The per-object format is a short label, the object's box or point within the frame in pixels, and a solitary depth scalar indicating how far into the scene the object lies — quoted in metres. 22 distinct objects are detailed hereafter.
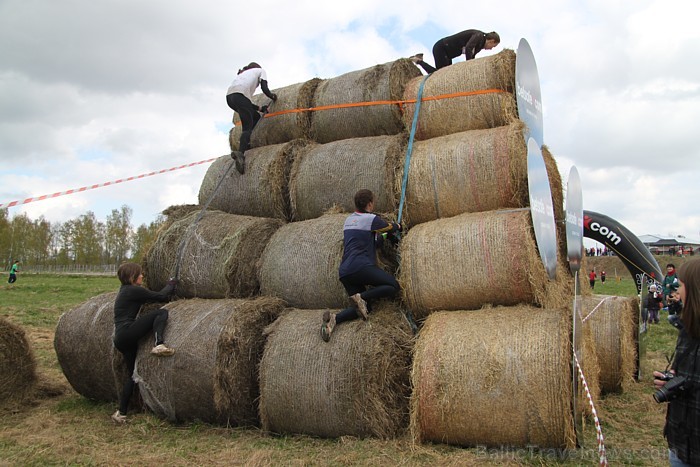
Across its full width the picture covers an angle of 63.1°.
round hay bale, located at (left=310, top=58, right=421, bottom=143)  7.17
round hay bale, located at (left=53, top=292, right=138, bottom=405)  6.37
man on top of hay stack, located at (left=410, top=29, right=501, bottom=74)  7.71
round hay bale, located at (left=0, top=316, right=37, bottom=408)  6.44
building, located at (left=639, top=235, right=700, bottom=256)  58.07
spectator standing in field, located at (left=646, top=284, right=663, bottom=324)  13.08
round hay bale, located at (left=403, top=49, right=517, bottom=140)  6.35
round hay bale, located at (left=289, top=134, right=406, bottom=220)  6.45
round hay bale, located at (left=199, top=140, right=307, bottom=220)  7.31
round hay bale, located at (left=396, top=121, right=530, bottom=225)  5.74
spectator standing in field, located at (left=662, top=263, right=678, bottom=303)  13.49
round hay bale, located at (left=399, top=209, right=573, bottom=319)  5.13
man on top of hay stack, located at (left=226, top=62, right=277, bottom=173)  7.79
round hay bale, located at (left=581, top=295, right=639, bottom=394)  6.72
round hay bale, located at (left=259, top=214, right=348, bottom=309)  5.97
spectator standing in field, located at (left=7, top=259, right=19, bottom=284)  29.15
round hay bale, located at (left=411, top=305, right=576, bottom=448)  4.45
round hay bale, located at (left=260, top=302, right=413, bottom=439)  4.99
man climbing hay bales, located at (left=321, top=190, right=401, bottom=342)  5.40
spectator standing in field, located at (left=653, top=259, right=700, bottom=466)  2.72
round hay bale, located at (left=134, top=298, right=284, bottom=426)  5.52
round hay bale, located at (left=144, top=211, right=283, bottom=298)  6.44
